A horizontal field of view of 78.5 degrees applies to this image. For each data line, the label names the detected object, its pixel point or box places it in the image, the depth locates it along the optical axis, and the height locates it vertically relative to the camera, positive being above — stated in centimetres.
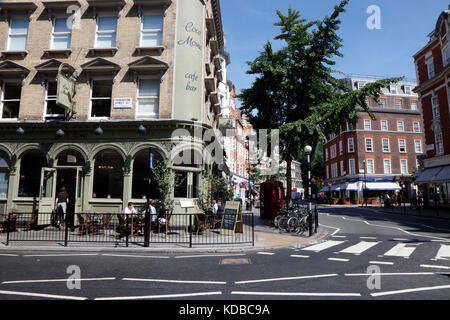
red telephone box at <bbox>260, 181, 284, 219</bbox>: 1991 -9
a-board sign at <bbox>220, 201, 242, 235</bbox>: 1244 -109
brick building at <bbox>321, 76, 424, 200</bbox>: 4706 +828
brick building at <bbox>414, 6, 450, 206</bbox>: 2727 +942
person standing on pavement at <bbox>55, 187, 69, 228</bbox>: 1360 -30
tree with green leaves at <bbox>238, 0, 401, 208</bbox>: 1579 +667
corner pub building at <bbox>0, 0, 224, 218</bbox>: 1525 +561
